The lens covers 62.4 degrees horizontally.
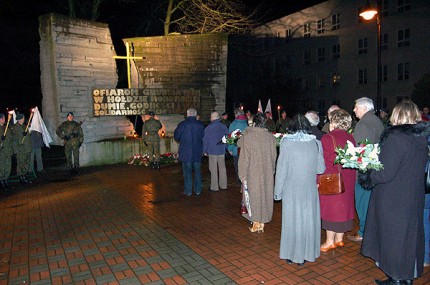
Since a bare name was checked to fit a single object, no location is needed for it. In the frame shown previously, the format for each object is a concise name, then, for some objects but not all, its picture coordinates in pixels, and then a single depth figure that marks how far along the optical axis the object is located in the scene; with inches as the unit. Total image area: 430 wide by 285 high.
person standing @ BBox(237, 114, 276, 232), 227.6
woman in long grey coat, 183.6
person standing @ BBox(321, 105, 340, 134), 319.3
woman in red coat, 194.9
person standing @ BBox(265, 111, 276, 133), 528.3
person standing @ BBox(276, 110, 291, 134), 597.0
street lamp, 434.7
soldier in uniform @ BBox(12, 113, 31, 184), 409.7
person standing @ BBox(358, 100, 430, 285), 153.1
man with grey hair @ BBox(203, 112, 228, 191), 356.5
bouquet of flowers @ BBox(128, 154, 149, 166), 530.9
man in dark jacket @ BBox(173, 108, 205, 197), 343.9
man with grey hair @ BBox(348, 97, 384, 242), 213.0
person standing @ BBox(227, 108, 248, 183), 347.3
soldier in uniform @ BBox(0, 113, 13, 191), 391.9
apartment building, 1197.7
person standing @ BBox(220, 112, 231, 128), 496.4
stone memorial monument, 495.2
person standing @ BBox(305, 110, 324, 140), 236.4
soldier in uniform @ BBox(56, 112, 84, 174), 463.5
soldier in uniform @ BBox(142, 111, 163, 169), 503.1
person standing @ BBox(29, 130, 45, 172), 458.4
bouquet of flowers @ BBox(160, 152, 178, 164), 544.5
